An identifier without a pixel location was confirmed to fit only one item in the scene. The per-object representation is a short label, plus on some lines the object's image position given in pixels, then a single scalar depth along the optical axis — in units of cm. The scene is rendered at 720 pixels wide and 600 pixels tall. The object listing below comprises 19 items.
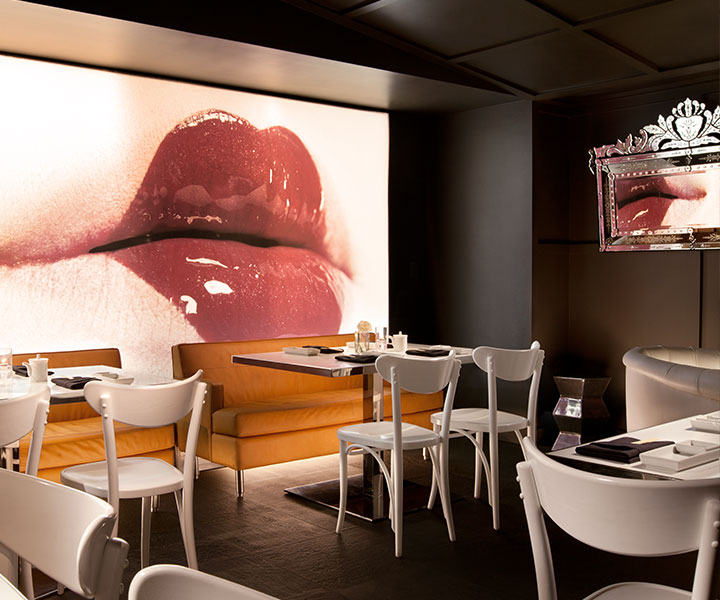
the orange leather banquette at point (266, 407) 482
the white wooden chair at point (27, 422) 264
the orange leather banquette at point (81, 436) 424
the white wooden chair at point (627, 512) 151
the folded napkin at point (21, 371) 392
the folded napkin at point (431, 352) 463
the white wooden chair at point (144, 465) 298
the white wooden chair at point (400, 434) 369
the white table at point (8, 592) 103
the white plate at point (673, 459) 202
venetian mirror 575
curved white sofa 390
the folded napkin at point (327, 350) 484
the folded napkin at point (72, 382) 334
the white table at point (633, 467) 195
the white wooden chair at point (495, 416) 409
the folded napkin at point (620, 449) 209
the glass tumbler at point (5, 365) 340
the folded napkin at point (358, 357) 429
